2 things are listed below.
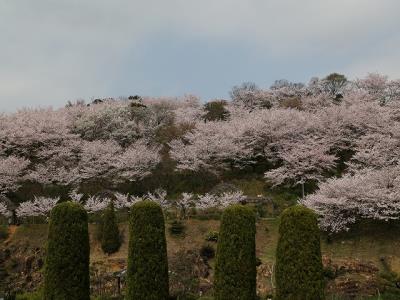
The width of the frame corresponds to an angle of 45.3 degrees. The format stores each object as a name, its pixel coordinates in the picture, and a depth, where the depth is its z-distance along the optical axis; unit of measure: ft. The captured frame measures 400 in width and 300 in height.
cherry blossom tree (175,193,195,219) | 92.17
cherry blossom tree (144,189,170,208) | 95.70
